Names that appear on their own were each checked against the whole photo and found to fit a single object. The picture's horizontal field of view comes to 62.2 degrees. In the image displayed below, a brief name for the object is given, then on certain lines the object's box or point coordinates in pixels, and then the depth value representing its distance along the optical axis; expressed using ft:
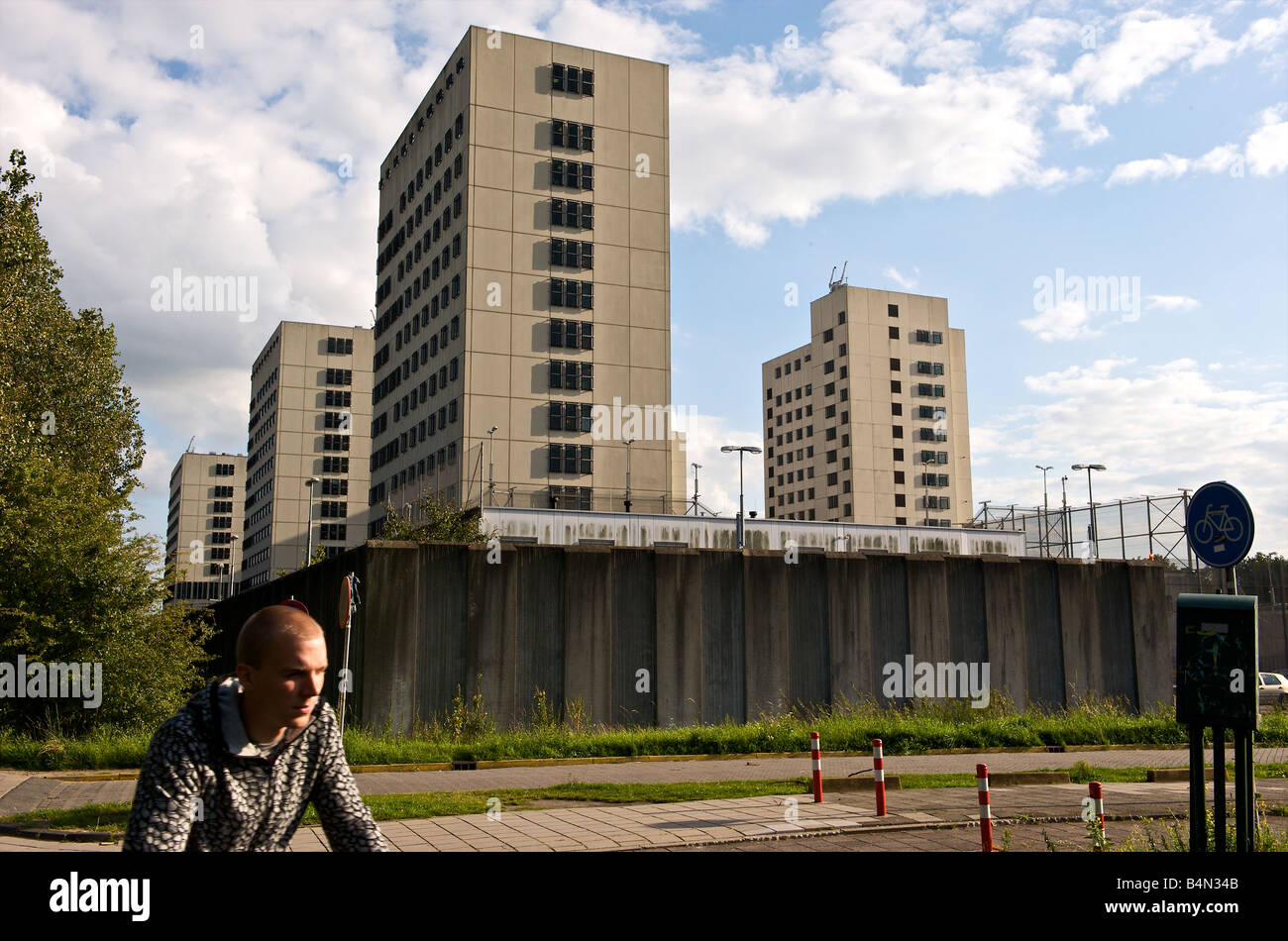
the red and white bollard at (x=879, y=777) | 37.63
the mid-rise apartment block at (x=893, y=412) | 364.17
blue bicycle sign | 30.12
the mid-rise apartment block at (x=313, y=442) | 369.91
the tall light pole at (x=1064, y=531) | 163.43
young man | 10.50
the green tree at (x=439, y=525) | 125.39
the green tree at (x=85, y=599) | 64.90
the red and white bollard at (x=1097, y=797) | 26.71
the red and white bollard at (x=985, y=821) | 29.58
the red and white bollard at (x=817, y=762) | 40.15
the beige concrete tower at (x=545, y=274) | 208.13
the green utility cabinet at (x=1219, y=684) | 22.70
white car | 142.51
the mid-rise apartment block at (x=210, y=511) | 486.38
